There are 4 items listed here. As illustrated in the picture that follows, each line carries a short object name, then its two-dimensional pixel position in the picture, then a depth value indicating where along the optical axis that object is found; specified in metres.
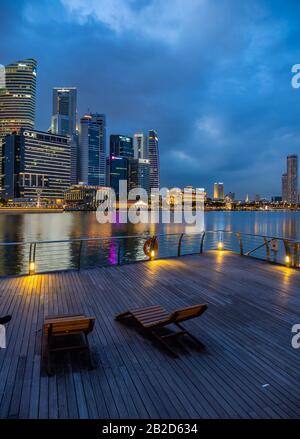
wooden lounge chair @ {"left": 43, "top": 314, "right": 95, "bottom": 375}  4.17
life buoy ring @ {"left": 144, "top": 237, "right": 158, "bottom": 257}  12.49
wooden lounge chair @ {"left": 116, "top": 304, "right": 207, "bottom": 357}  4.85
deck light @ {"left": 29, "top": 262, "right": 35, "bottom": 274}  9.59
